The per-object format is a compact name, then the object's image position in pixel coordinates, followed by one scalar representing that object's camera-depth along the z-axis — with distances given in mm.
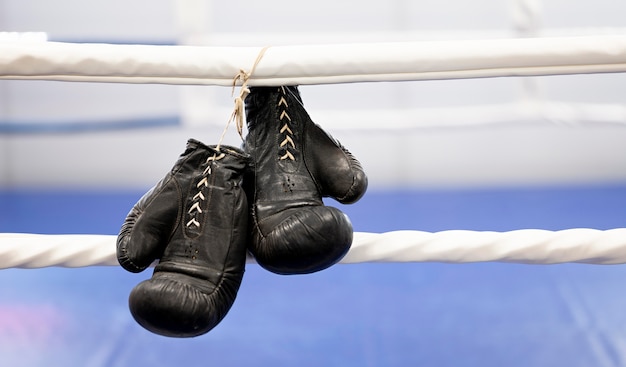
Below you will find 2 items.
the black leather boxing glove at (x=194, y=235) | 2862
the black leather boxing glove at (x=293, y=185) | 2886
